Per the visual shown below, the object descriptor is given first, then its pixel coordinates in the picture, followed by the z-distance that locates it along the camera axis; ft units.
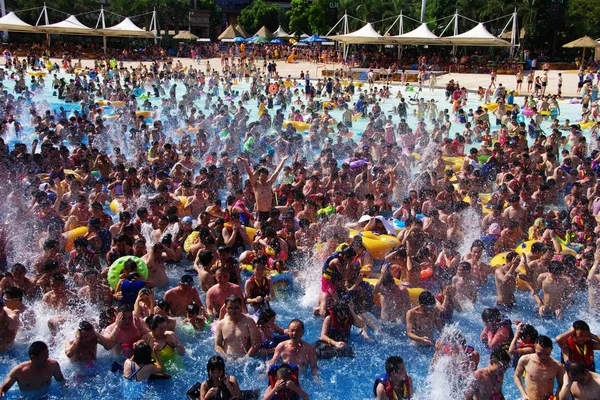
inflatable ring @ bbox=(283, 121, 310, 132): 59.98
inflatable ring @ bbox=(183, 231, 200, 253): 26.68
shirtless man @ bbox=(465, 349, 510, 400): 15.60
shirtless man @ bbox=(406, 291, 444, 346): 19.94
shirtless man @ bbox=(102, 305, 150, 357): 18.43
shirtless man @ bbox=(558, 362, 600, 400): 14.89
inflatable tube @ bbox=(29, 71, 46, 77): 92.71
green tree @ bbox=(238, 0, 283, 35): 202.18
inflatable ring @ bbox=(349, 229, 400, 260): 27.35
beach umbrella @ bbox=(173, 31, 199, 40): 153.33
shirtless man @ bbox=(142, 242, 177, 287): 23.30
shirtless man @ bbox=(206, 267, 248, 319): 20.52
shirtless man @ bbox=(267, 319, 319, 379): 17.25
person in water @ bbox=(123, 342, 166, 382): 17.75
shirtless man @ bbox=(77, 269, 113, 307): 20.72
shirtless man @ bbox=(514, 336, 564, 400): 16.08
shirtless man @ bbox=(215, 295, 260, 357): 18.80
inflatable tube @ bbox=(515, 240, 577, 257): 26.25
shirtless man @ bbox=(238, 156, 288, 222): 29.50
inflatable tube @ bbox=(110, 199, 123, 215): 32.25
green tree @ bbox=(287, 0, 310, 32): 178.19
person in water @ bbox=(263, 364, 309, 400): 15.03
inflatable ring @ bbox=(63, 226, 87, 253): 26.66
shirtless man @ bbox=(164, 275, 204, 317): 20.86
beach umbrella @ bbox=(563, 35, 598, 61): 106.32
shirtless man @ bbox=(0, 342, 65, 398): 16.57
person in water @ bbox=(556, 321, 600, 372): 16.85
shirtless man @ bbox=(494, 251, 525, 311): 23.17
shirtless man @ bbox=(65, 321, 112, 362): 18.13
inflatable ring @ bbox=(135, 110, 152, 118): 64.67
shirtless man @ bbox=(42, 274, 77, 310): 20.18
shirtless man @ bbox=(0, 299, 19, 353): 19.07
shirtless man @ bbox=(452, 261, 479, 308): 22.59
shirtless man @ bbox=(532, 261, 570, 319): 22.30
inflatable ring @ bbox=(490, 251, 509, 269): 25.85
